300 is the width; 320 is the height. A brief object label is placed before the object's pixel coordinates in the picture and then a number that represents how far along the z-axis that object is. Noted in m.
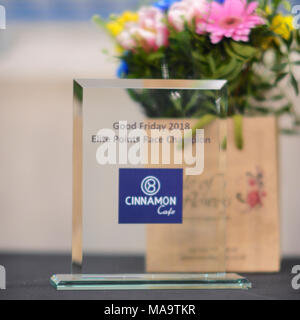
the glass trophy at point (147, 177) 0.88
